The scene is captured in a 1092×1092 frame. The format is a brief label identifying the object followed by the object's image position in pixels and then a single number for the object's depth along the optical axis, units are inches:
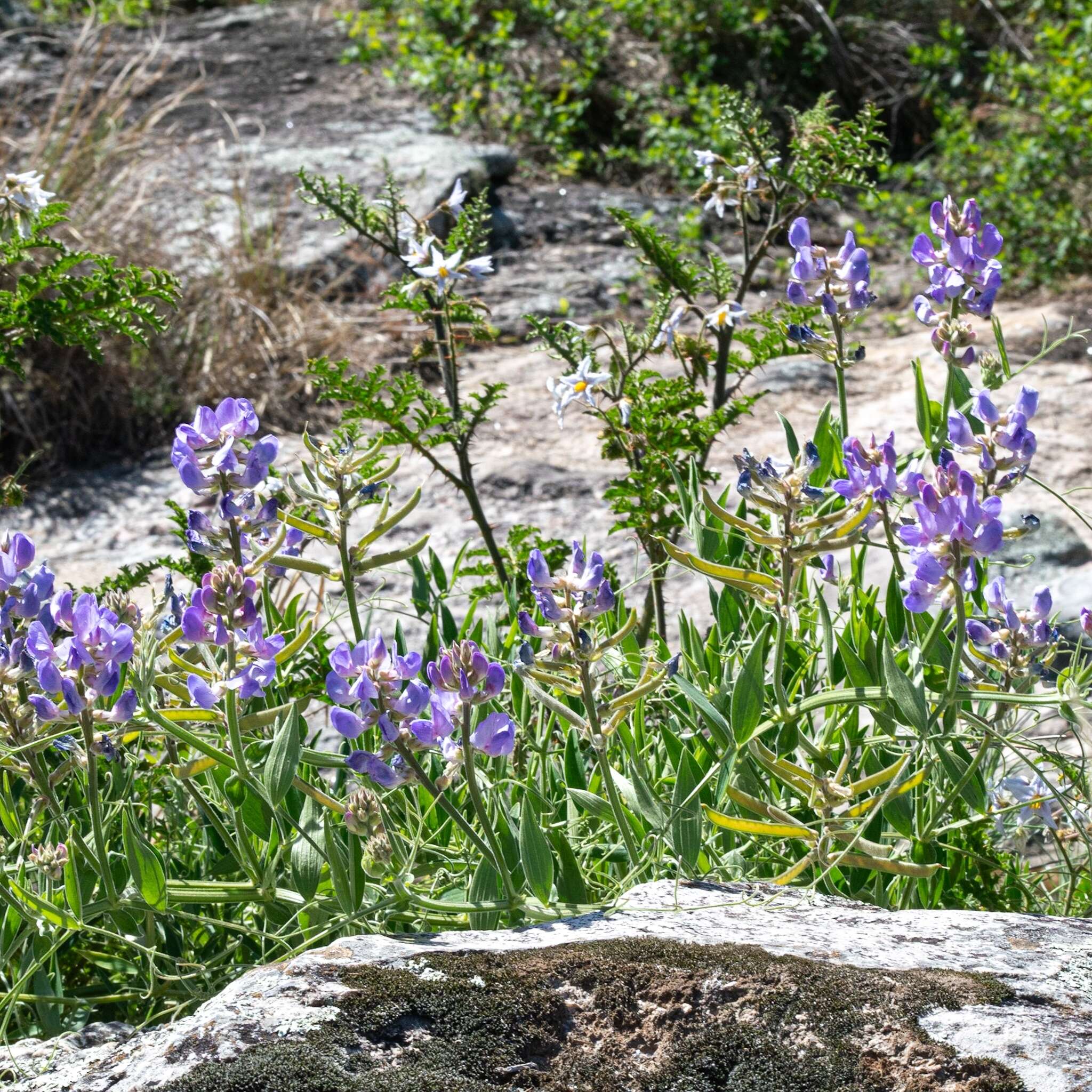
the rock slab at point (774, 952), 93.0
